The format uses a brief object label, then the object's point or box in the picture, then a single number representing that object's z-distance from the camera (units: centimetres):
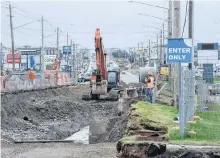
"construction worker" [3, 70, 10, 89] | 4003
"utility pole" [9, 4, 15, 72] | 5816
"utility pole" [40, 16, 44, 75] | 7155
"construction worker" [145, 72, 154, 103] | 3253
